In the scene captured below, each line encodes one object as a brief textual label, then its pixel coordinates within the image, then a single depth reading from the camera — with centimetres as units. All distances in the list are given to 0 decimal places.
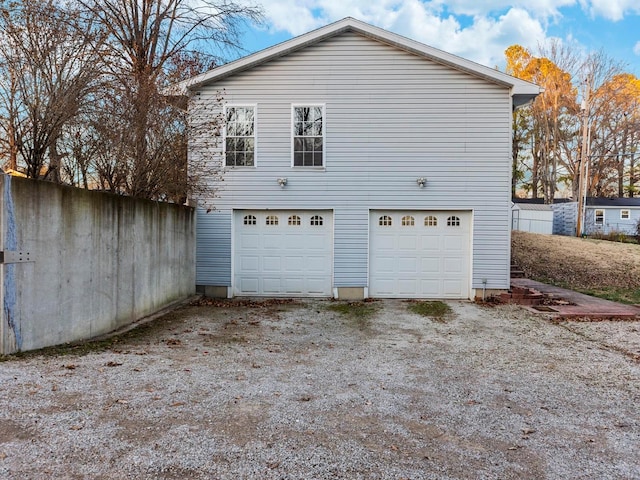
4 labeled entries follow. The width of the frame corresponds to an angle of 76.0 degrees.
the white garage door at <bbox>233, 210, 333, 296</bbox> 939
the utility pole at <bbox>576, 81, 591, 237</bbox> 2153
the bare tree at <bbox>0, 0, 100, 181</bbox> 523
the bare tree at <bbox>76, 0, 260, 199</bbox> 661
